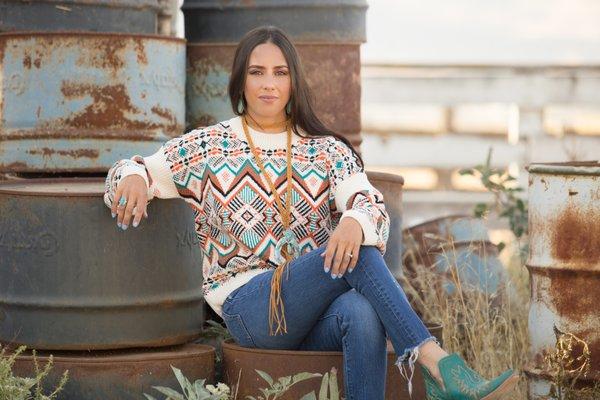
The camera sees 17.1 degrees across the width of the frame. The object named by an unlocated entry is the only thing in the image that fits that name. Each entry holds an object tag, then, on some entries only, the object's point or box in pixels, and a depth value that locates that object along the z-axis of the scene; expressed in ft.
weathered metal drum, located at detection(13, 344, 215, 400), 20.53
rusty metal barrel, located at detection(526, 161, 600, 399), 22.22
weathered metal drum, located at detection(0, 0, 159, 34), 25.64
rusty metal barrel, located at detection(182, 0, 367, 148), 26.96
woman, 19.39
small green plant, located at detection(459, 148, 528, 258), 29.70
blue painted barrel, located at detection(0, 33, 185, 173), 24.53
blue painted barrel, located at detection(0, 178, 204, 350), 20.45
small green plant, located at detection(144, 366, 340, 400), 19.11
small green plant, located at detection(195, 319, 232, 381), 23.15
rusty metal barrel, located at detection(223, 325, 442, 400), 20.12
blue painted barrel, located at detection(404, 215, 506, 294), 28.09
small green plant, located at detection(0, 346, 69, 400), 19.10
